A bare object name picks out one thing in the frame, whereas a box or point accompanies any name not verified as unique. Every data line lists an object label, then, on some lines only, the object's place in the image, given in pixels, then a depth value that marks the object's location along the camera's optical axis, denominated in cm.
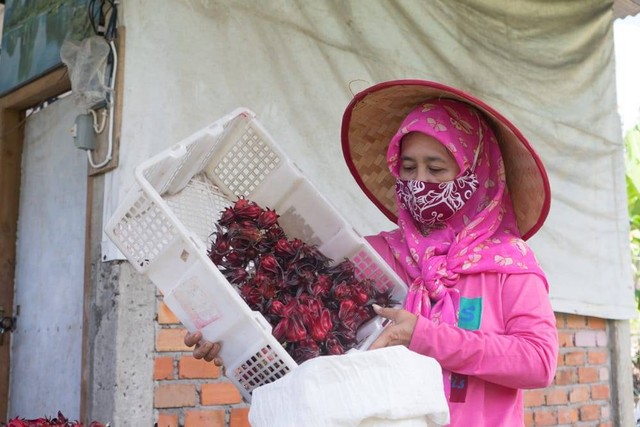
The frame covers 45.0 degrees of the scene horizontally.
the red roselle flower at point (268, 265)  174
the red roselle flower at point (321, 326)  162
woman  171
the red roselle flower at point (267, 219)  181
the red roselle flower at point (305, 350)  158
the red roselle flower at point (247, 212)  180
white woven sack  137
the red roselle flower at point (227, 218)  180
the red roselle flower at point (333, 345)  162
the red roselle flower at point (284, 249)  178
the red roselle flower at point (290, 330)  158
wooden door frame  347
